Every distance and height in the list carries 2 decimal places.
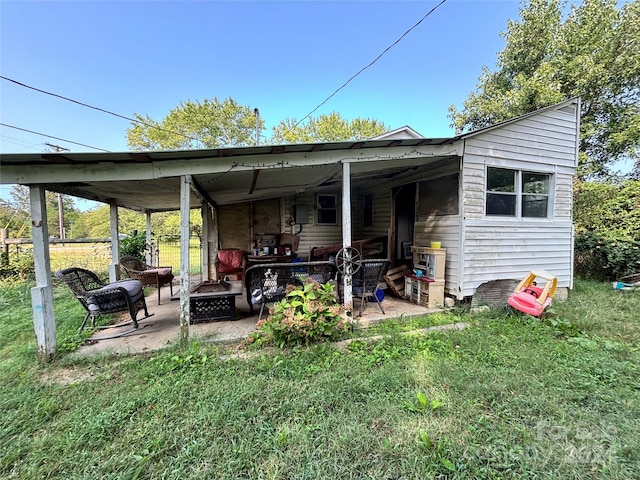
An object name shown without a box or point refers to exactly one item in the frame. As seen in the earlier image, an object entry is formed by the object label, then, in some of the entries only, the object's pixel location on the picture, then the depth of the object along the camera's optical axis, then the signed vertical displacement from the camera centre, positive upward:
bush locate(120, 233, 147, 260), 7.86 -0.57
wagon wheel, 3.84 -0.51
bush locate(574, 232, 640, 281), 6.70 -0.89
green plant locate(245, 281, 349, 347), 3.13 -1.13
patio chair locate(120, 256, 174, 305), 4.87 -0.90
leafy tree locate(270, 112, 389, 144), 22.62 +8.44
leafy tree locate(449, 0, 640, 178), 9.55 +5.78
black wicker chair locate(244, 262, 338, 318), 3.57 -0.72
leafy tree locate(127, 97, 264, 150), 20.34 +8.03
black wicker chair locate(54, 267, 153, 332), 3.34 -0.90
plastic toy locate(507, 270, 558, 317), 3.88 -1.11
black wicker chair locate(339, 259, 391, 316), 3.95 -0.80
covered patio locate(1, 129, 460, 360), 2.84 +0.68
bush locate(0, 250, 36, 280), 6.53 -0.98
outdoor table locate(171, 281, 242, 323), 3.94 -1.21
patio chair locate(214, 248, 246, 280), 6.27 -0.86
